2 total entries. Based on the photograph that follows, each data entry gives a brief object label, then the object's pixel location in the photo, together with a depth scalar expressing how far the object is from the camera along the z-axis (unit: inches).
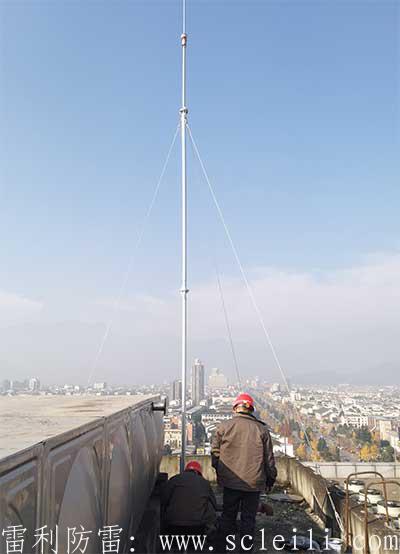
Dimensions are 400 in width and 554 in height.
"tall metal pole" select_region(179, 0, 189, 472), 304.9
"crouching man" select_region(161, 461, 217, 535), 207.2
